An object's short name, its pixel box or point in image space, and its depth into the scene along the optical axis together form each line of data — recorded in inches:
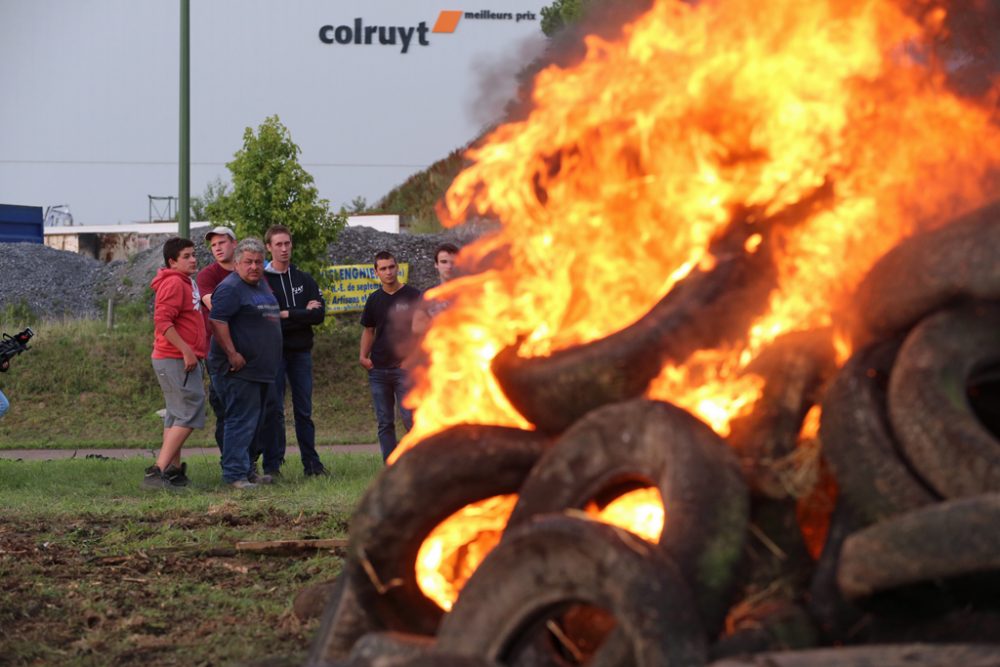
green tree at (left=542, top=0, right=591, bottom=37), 580.7
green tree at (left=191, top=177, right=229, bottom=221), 1775.1
